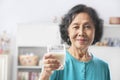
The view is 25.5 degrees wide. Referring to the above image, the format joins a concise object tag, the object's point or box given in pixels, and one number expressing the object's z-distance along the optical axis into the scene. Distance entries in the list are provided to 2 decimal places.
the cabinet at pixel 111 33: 3.19
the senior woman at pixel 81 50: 1.07
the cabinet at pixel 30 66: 3.17
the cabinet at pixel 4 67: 3.10
